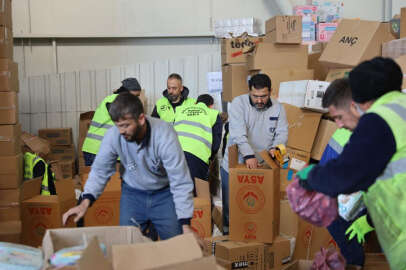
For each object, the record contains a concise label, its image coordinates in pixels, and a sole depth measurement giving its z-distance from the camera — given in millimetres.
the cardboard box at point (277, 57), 4801
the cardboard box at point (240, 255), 3004
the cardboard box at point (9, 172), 3631
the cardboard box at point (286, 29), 4742
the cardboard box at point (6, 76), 3646
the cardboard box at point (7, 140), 3648
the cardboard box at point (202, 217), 3662
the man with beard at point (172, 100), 4422
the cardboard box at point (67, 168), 6031
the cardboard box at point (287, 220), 3473
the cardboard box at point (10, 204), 3642
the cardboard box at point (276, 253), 3096
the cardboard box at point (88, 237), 1727
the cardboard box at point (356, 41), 4324
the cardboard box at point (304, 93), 4285
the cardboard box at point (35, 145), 4957
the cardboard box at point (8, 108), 3668
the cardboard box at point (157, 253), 1603
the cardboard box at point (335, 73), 4477
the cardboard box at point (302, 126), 4418
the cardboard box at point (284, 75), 4773
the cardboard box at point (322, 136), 4340
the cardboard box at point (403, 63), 3752
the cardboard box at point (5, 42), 3621
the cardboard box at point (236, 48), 5254
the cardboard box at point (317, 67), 4969
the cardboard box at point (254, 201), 3012
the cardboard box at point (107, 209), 3834
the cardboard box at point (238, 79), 5168
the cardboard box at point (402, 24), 4252
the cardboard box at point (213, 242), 3131
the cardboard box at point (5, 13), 3607
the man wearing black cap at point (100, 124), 4273
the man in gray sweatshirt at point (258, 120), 3262
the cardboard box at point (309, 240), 3145
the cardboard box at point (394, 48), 4074
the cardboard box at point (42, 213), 3582
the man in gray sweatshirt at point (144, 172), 2086
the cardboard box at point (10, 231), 3457
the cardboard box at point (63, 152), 6221
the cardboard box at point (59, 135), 6227
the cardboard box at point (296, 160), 4376
